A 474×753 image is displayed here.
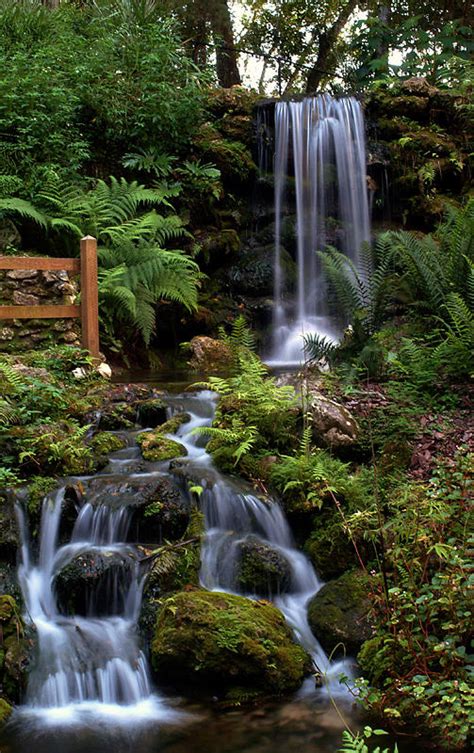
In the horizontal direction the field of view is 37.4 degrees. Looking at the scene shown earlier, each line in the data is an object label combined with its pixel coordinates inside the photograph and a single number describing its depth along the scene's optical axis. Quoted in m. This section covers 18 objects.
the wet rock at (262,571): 4.67
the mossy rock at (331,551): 4.85
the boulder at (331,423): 5.70
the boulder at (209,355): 9.41
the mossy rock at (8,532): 4.58
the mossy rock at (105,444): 5.64
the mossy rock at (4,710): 3.65
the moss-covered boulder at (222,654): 3.93
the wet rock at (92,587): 4.43
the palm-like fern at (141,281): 8.70
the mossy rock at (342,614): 4.29
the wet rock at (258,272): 11.33
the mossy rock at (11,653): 3.84
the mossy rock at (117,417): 6.21
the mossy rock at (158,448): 5.66
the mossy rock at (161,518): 4.87
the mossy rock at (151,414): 6.42
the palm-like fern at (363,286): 7.11
